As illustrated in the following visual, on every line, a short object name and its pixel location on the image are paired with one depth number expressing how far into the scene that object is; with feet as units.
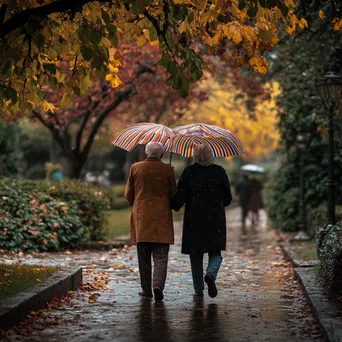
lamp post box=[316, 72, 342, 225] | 91.28
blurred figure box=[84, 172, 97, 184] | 277.93
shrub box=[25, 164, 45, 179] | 356.32
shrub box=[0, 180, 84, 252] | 98.82
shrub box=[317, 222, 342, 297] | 57.61
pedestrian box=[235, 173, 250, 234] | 190.44
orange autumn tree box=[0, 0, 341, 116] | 52.65
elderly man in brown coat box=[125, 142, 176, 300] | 63.96
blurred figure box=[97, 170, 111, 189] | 289.70
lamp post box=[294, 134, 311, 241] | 130.62
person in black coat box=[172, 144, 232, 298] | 64.78
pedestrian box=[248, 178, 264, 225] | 196.78
